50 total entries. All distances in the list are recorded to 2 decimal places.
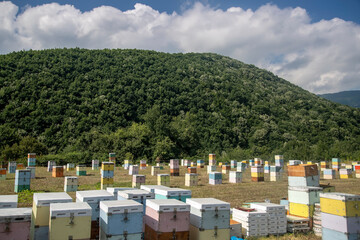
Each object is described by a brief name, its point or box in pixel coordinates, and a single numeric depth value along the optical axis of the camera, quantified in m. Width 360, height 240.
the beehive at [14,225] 5.89
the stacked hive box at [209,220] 7.13
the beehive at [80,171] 26.94
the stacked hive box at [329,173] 26.28
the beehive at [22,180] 16.03
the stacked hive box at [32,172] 21.92
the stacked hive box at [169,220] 6.74
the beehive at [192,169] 24.83
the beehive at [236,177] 22.83
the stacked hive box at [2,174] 21.83
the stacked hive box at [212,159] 37.05
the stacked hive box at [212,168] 30.79
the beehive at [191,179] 20.12
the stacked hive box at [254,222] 8.60
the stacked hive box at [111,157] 37.83
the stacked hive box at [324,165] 35.06
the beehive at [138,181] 16.76
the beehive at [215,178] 21.33
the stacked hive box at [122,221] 6.35
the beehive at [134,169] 25.57
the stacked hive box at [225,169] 30.87
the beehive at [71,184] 16.52
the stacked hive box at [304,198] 9.59
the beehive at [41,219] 6.70
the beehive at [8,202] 7.26
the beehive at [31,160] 29.21
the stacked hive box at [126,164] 35.26
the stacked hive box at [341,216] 7.71
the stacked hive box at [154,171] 27.44
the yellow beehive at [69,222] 6.11
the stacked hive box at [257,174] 23.97
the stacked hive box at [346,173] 26.63
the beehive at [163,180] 18.55
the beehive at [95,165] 34.28
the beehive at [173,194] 9.12
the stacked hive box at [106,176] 17.41
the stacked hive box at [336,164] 35.03
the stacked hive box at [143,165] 35.06
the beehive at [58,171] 24.72
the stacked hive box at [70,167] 33.09
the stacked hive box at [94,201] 7.45
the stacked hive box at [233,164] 40.48
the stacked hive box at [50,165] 30.89
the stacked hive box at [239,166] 29.28
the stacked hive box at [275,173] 24.42
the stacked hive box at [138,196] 8.03
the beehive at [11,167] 26.72
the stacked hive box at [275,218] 8.88
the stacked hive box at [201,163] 38.84
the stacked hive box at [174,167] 27.88
